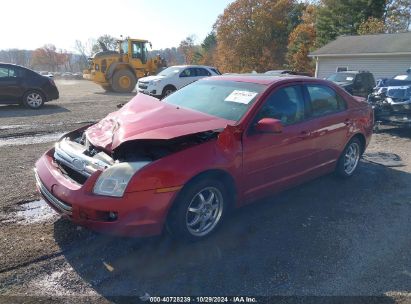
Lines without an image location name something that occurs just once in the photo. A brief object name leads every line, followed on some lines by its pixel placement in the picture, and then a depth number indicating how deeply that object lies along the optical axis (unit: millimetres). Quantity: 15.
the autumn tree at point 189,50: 67375
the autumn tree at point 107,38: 57575
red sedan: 2910
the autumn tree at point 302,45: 36250
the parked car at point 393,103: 8742
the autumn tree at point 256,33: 43438
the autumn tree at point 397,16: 32531
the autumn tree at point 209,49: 58238
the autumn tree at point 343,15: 31469
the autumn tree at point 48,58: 82750
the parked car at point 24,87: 11531
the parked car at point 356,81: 14391
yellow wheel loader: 20859
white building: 21969
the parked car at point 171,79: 15305
